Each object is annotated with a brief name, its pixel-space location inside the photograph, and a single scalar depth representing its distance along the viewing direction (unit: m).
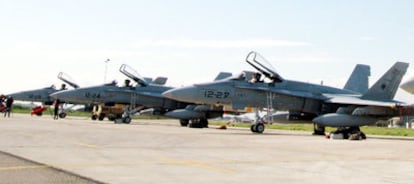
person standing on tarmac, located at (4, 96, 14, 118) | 38.49
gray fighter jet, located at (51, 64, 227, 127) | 32.62
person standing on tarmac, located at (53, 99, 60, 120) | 37.35
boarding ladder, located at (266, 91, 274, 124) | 23.30
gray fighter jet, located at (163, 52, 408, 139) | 23.11
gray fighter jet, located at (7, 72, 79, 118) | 43.19
